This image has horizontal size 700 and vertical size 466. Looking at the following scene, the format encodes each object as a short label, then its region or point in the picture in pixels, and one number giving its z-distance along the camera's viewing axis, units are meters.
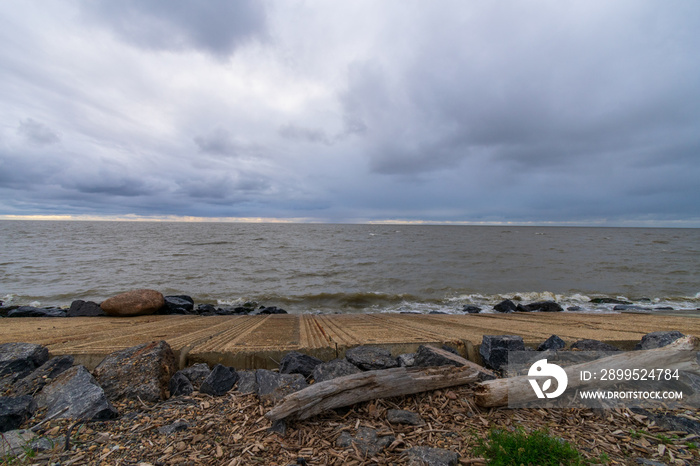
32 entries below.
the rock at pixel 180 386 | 3.03
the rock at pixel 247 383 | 3.03
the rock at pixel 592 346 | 3.72
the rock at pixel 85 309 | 8.97
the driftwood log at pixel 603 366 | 2.69
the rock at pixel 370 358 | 3.38
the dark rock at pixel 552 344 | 3.89
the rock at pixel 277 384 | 2.84
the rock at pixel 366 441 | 2.22
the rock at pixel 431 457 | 2.04
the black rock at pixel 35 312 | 9.76
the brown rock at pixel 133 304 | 8.54
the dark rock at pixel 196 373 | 3.24
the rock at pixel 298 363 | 3.35
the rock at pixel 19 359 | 3.14
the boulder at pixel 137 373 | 2.90
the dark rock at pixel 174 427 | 2.39
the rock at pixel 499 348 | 3.56
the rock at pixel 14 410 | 2.36
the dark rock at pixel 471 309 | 11.29
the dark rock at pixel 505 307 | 11.44
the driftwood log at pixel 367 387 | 2.50
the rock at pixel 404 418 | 2.52
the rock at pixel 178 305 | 9.89
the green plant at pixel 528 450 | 1.97
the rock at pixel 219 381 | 3.01
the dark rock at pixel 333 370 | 3.10
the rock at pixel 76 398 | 2.53
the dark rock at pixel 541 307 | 11.45
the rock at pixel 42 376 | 2.93
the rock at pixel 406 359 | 3.51
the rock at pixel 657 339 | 3.72
